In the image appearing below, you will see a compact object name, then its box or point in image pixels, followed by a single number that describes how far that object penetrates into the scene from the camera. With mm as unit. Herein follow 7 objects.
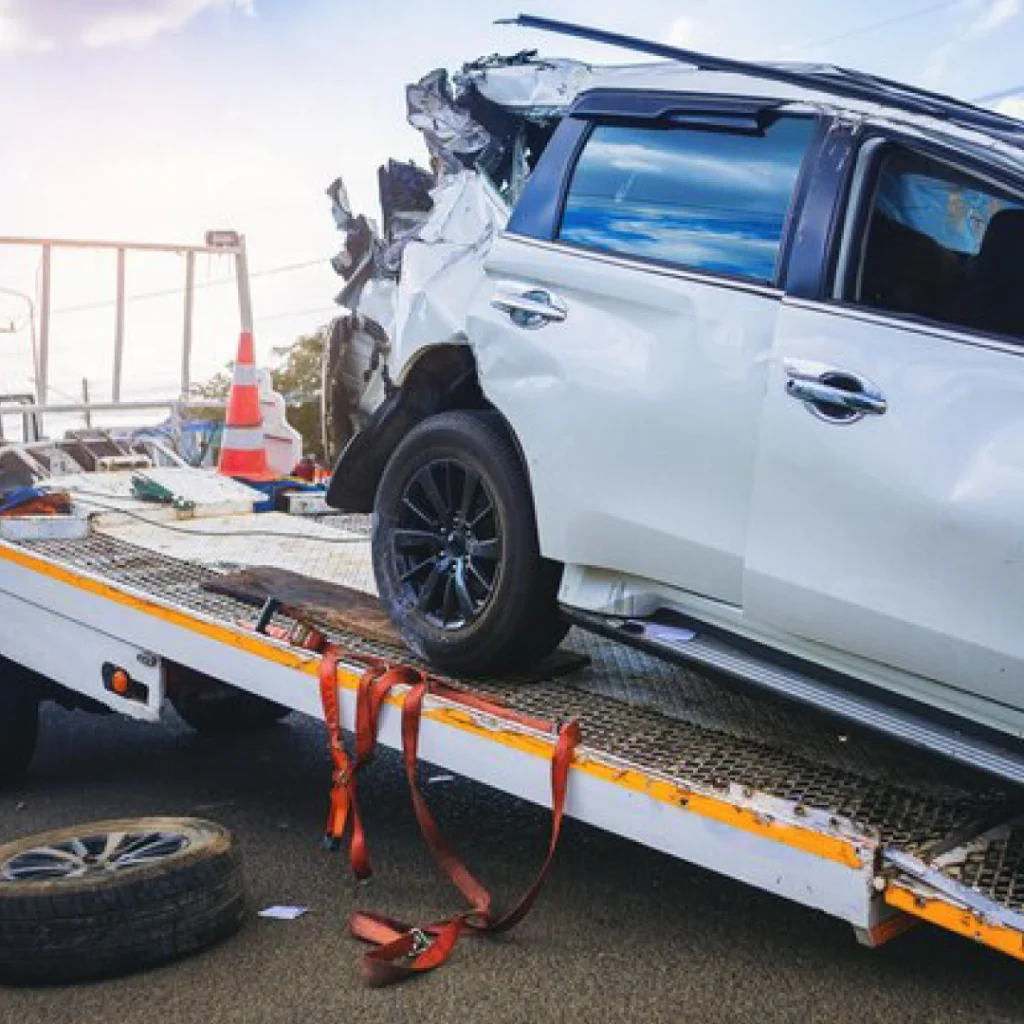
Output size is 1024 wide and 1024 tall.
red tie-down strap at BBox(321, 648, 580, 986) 3729
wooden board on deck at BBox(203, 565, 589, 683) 4477
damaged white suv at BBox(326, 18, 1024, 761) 3189
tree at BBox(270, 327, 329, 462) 31531
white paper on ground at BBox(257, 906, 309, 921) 4285
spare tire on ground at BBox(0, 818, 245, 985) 3812
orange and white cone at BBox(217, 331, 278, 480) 8008
